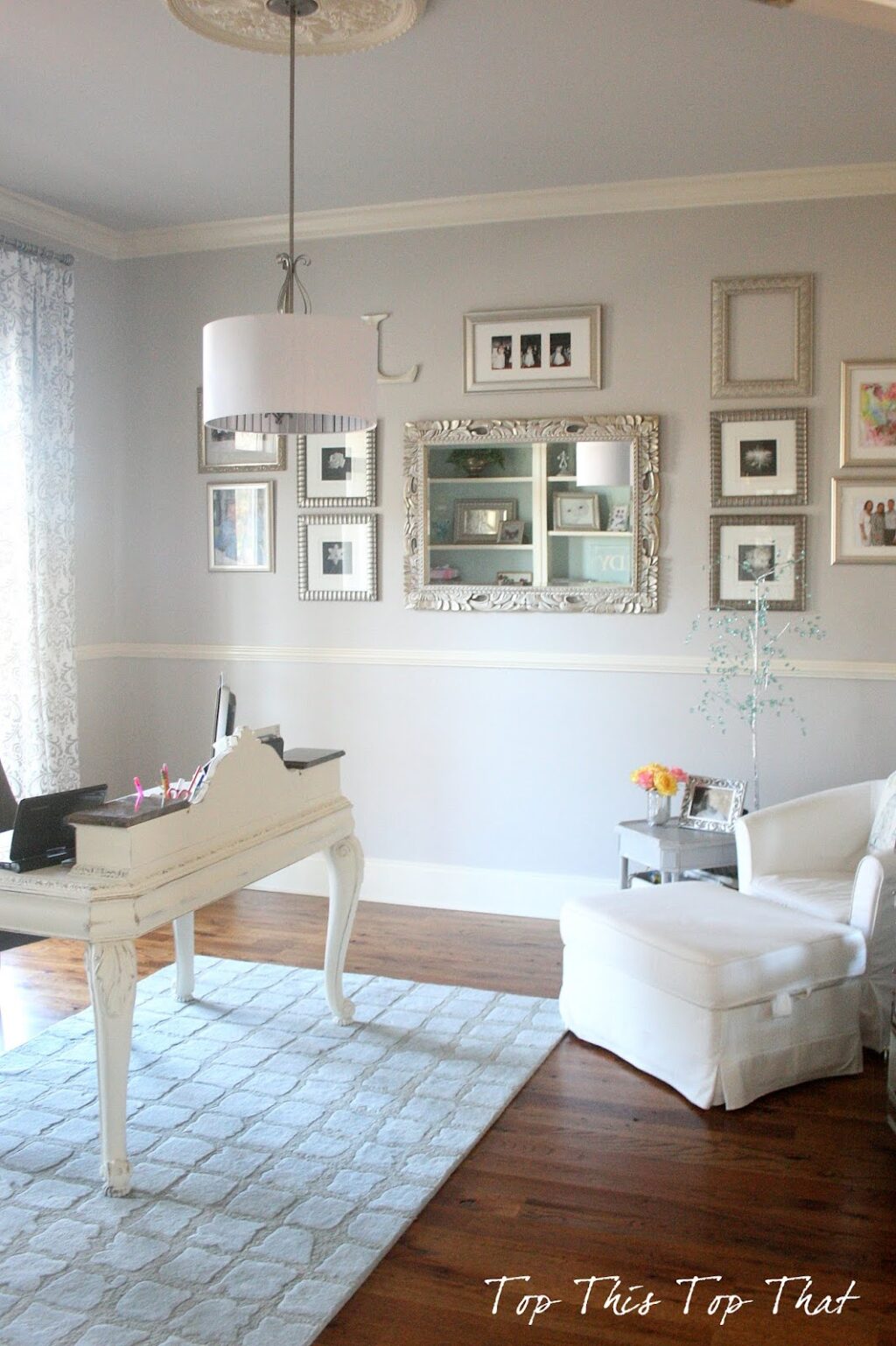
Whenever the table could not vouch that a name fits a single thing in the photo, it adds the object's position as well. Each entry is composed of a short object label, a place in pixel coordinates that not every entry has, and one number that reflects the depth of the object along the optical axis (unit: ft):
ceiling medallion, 10.31
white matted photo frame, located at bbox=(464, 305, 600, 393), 15.76
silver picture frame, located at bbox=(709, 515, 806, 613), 15.07
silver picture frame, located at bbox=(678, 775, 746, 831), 14.30
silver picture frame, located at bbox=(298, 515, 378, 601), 16.90
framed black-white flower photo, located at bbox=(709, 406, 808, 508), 14.98
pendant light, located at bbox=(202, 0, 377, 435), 9.53
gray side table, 13.70
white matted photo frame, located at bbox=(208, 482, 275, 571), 17.47
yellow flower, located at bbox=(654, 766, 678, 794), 14.28
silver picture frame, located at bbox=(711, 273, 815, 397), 14.85
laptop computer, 9.08
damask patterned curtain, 15.60
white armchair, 11.28
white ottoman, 10.55
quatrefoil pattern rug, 7.77
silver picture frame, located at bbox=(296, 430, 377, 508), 16.85
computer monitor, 11.46
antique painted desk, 8.93
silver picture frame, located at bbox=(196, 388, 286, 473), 17.31
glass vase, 14.52
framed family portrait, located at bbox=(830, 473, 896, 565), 14.71
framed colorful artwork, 14.67
